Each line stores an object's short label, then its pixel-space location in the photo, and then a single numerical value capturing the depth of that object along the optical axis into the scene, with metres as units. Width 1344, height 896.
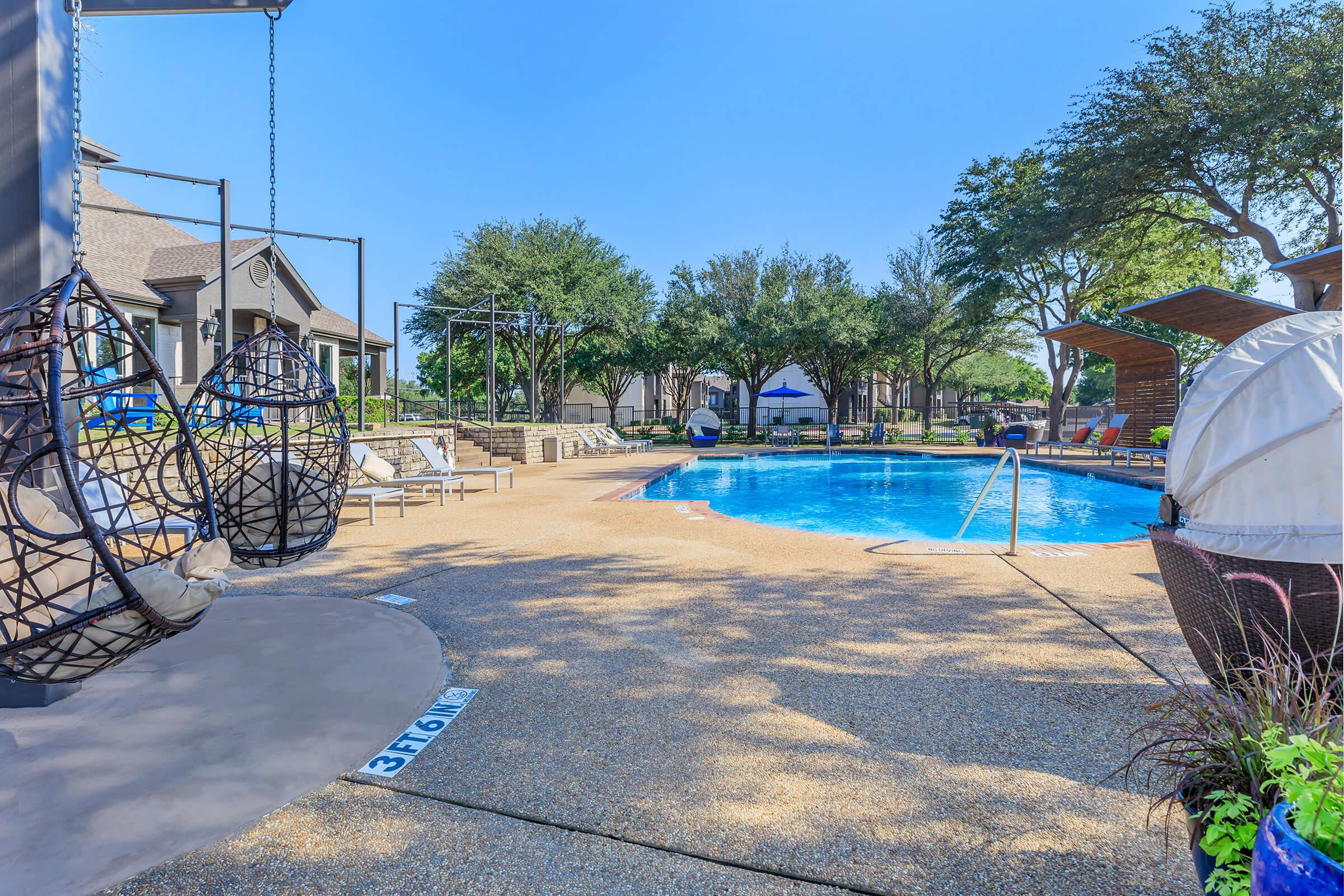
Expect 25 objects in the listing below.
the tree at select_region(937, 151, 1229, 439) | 18.64
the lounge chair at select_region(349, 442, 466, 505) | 8.85
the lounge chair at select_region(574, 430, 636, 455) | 19.66
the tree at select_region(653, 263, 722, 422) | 25.98
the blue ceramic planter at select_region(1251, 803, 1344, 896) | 1.08
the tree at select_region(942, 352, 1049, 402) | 42.19
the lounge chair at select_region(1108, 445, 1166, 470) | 13.98
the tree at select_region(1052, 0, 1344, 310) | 13.66
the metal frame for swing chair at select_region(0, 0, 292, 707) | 3.60
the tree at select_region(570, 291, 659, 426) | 26.98
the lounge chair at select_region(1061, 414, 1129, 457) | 17.27
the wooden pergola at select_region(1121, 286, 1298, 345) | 12.63
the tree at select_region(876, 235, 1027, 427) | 26.02
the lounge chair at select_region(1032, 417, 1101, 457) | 19.33
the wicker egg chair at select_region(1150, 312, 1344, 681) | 2.12
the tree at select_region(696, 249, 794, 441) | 25.62
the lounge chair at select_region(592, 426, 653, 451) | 21.08
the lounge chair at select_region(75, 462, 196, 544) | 3.37
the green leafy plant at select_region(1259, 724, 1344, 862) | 1.16
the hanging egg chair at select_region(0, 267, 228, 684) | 1.84
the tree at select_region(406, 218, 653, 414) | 23.64
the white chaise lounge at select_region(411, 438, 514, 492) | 10.24
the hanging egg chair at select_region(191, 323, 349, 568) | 3.74
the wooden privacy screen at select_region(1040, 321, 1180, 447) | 16.64
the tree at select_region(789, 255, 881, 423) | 24.58
